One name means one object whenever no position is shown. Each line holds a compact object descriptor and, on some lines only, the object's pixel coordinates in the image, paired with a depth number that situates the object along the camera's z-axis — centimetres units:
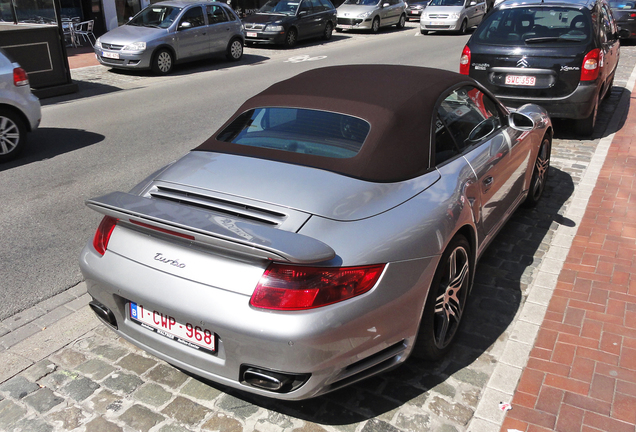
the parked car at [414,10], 3062
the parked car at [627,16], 1897
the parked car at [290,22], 1947
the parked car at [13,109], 775
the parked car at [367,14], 2452
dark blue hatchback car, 787
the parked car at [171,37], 1422
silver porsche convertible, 270
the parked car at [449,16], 2348
